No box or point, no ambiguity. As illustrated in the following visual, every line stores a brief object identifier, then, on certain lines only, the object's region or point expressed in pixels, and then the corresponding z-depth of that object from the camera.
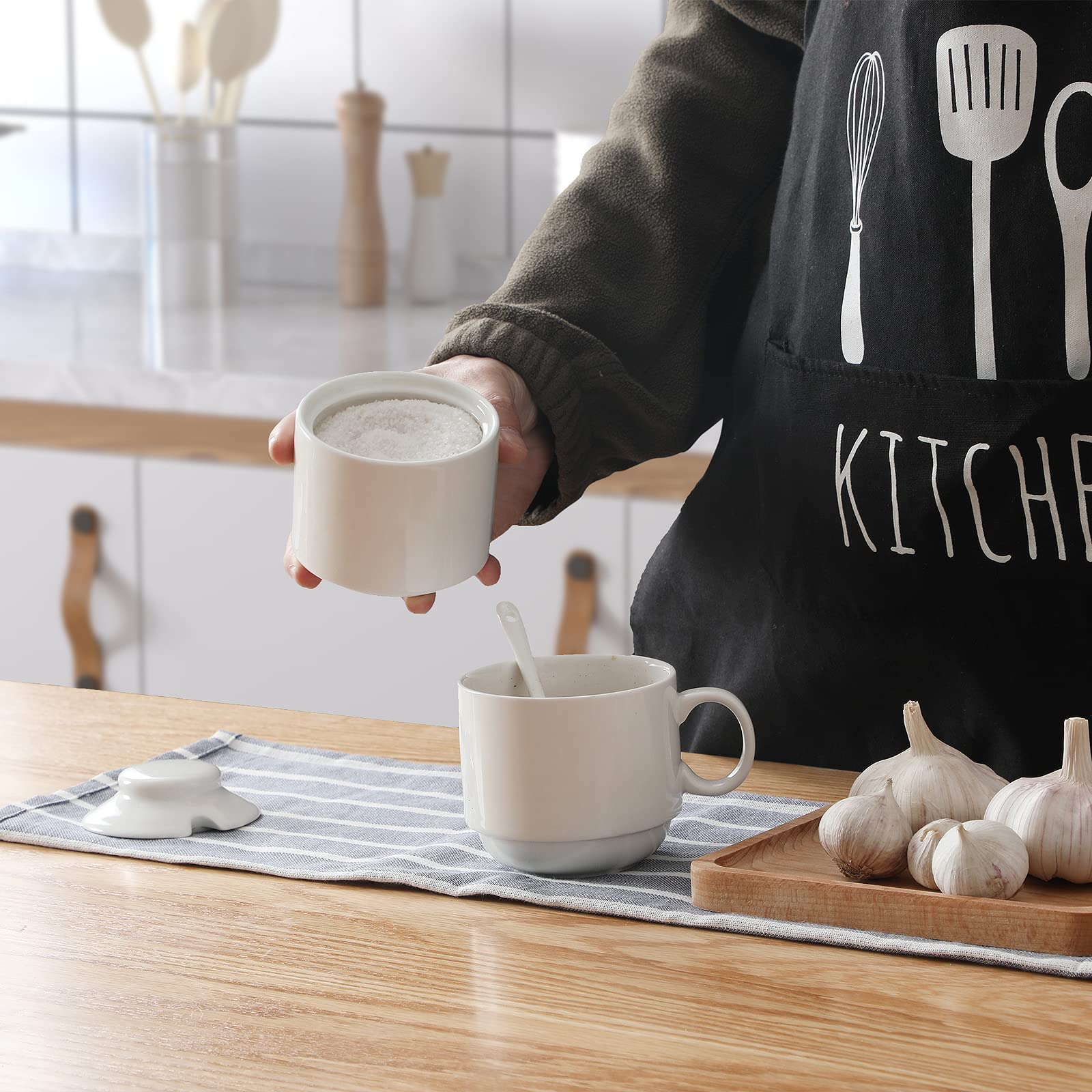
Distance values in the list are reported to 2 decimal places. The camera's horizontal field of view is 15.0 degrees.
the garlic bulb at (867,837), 1.71
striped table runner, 1.71
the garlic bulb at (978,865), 1.68
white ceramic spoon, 1.80
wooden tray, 1.67
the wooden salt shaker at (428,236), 3.99
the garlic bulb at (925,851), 1.70
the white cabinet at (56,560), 3.34
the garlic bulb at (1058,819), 1.70
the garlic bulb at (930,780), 1.75
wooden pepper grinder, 3.97
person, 1.91
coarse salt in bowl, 1.76
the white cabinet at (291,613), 3.09
